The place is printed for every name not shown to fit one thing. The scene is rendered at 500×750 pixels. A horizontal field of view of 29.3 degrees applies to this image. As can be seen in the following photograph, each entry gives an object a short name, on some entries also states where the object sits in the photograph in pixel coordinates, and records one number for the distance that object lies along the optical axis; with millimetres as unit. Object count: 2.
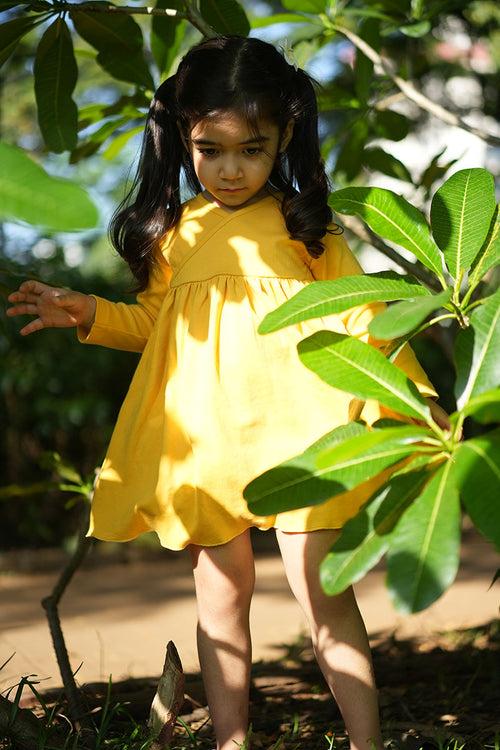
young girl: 1731
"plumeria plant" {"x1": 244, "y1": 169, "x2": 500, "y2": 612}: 1078
